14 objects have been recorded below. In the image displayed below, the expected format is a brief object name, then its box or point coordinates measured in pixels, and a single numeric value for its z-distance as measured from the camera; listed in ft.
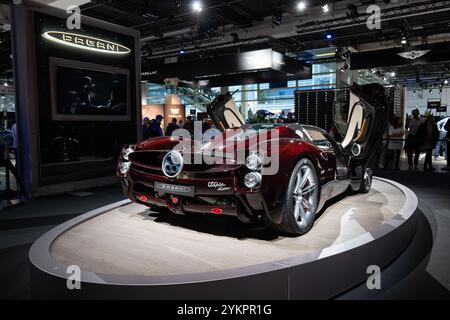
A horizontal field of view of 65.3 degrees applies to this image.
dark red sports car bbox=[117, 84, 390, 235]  8.71
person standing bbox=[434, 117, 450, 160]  38.72
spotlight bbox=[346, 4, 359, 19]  31.86
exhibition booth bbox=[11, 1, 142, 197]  17.92
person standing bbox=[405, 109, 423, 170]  30.34
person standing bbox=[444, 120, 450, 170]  29.07
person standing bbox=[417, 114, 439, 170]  28.50
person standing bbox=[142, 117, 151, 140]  28.17
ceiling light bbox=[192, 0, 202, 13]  30.15
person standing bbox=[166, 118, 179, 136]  31.84
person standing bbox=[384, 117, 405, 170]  29.71
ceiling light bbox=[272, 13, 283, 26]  35.94
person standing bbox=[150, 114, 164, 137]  27.96
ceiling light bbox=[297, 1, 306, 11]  33.22
